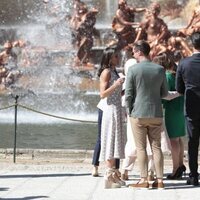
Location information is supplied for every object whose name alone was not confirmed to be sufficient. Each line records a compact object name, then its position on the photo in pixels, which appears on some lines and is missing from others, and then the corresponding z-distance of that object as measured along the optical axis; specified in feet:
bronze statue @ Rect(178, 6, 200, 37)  158.20
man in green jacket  46.42
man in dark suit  48.11
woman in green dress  51.96
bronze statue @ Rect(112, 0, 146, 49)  158.40
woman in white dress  48.57
